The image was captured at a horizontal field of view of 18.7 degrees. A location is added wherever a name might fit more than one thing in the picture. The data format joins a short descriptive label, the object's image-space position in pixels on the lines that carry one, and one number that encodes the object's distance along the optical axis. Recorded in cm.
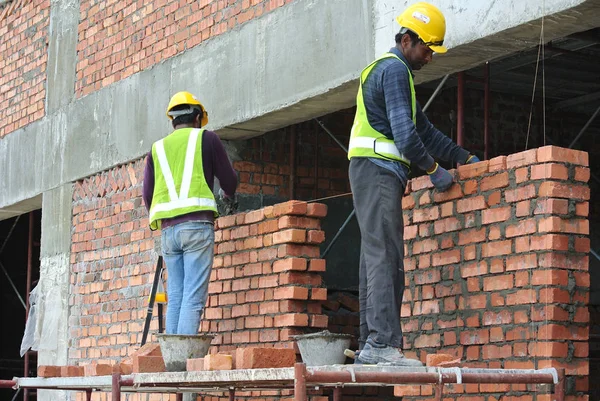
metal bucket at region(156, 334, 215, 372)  1001
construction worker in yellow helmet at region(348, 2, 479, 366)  877
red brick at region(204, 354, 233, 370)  891
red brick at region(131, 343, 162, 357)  1104
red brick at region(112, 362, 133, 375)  1079
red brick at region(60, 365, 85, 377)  1129
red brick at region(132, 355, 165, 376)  1037
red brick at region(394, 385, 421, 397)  1006
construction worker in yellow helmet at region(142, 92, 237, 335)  1090
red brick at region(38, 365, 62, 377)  1134
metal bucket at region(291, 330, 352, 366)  898
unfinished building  934
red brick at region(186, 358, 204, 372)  948
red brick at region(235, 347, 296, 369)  871
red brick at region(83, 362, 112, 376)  1093
